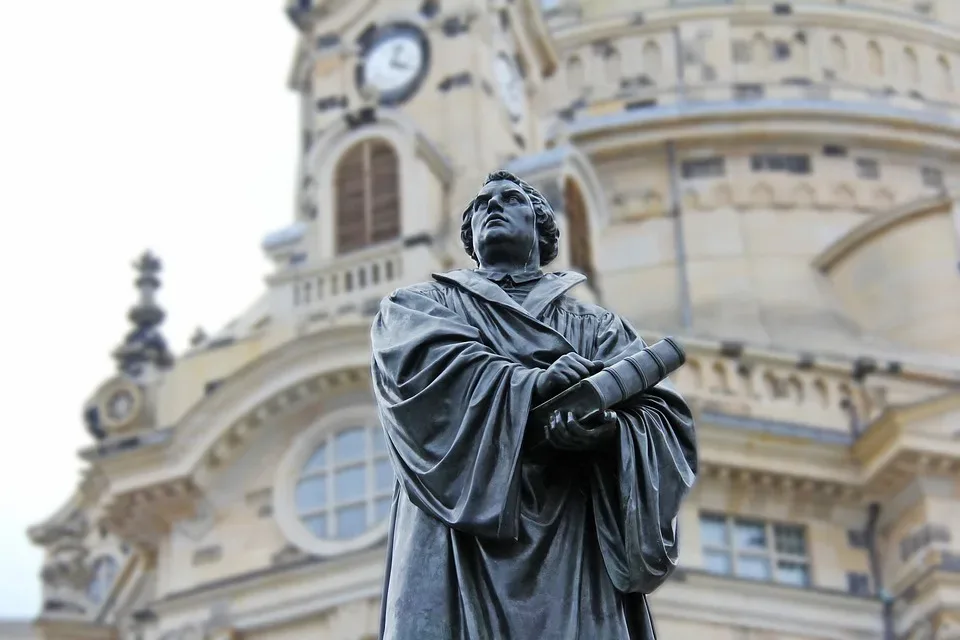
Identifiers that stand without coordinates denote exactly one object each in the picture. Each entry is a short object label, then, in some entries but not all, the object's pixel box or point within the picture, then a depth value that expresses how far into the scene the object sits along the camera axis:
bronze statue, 6.22
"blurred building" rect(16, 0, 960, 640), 27.23
